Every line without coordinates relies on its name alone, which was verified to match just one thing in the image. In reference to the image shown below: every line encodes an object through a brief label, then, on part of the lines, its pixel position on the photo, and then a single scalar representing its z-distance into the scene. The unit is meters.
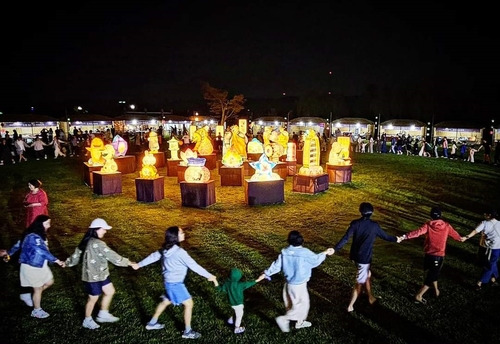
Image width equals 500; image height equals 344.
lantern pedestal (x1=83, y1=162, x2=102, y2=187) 12.98
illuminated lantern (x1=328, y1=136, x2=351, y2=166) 13.64
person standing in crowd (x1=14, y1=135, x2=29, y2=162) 19.89
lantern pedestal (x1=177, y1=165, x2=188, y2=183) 13.23
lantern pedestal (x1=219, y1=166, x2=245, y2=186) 13.09
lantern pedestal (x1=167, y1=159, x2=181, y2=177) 15.33
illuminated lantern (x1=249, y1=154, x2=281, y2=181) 10.60
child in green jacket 4.05
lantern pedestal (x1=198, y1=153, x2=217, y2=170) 16.28
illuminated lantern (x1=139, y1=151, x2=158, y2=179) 11.22
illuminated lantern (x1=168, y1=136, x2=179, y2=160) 15.48
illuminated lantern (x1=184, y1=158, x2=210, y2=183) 10.22
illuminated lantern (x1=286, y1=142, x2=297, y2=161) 15.03
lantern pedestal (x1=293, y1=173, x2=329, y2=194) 11.86
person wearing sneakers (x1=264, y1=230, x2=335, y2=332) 4.10
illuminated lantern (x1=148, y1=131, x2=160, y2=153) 15.84
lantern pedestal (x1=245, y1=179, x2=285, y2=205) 10.47
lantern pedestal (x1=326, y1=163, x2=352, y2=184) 13.62
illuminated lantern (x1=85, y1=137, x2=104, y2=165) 13.00
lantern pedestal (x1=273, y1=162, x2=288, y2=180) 13.84
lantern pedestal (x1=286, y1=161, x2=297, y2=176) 15.15
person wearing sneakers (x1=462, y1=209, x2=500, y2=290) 5.25
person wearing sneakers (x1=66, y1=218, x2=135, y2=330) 4.27
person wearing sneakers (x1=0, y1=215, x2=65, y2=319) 4.48
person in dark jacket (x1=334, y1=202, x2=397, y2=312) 4.67
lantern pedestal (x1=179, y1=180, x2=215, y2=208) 10.23
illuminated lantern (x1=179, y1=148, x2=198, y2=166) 11.52
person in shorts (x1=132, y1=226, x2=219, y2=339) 4.12
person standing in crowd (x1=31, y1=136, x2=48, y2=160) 20.58
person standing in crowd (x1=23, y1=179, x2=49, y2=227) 6.11
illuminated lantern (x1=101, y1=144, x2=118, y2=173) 12.01
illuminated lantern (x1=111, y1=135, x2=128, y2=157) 15.47
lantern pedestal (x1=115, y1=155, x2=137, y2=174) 15.62
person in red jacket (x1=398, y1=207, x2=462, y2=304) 4.92
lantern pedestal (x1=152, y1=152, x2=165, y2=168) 17.26
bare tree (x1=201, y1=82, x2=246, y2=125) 55.75
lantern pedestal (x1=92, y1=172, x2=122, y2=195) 11.78
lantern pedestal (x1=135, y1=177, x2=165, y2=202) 10.96
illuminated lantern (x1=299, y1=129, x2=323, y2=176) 11.68
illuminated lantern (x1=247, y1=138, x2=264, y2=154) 15.17
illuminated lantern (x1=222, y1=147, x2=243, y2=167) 13.12
